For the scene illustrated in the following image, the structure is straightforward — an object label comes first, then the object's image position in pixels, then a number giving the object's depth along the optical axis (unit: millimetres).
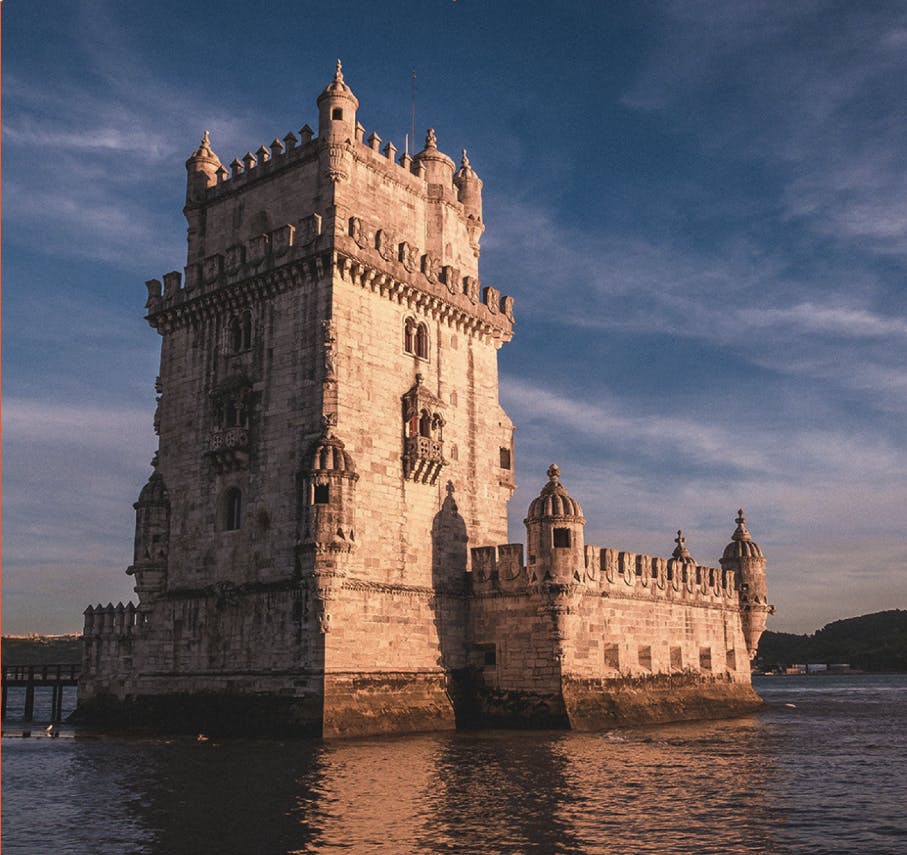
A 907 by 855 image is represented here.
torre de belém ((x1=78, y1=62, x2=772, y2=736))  35719
